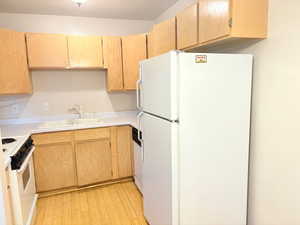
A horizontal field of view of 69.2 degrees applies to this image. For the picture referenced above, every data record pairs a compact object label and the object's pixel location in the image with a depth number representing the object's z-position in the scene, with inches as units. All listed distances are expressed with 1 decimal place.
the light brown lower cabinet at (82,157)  107.9
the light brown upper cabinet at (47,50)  109.0
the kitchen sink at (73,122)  121.8
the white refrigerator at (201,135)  59.3
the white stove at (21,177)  69.7
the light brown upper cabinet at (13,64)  103.2
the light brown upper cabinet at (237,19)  58.1
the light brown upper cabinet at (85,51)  115.6
